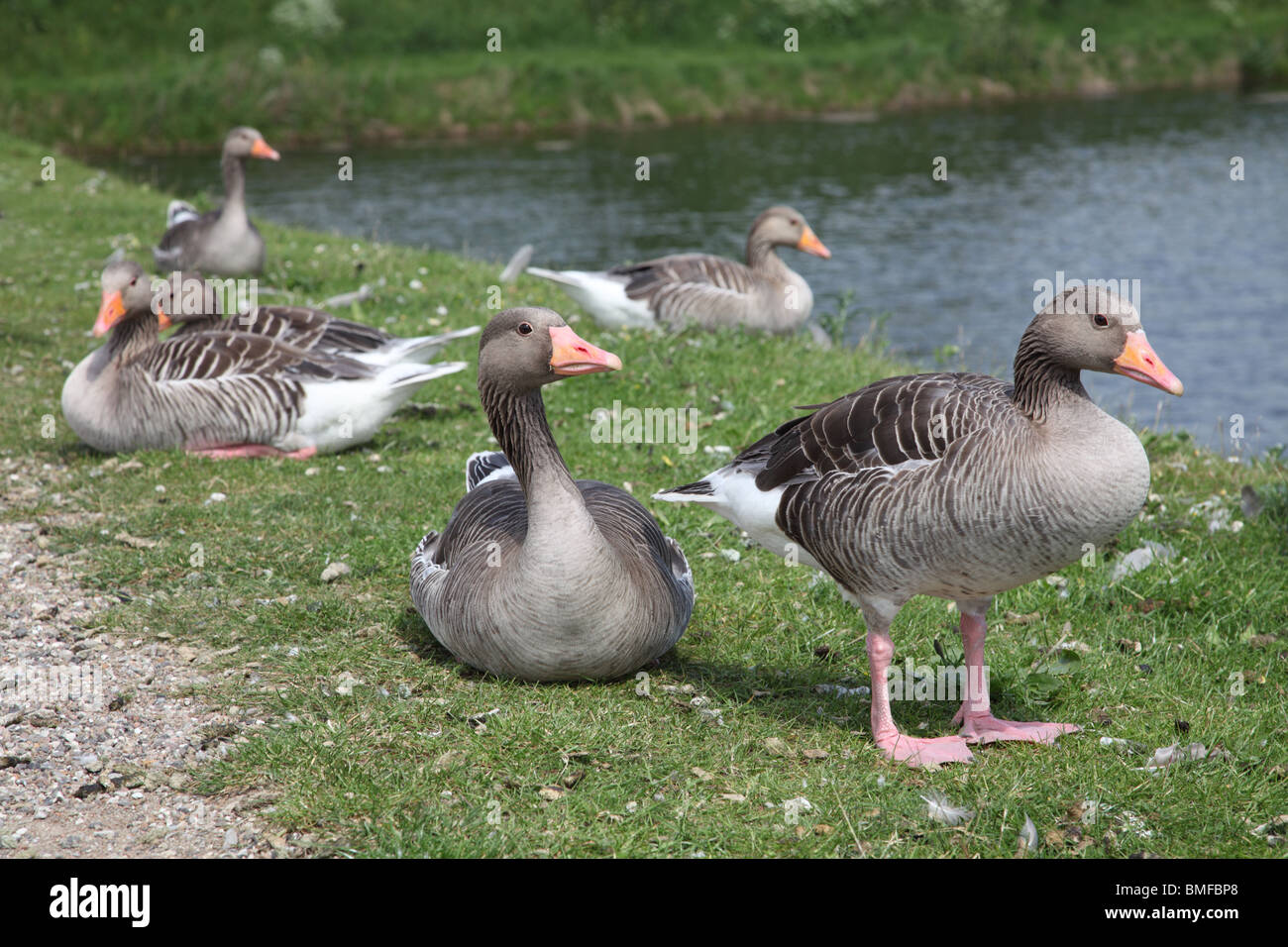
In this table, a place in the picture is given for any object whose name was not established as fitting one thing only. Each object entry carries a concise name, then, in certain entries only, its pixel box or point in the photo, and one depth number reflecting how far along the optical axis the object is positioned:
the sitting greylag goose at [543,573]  5.39
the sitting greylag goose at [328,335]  9.54
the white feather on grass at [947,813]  4.62
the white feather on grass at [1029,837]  4.46
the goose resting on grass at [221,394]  8.98
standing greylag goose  4.59
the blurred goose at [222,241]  14.23
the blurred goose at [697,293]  12.80
